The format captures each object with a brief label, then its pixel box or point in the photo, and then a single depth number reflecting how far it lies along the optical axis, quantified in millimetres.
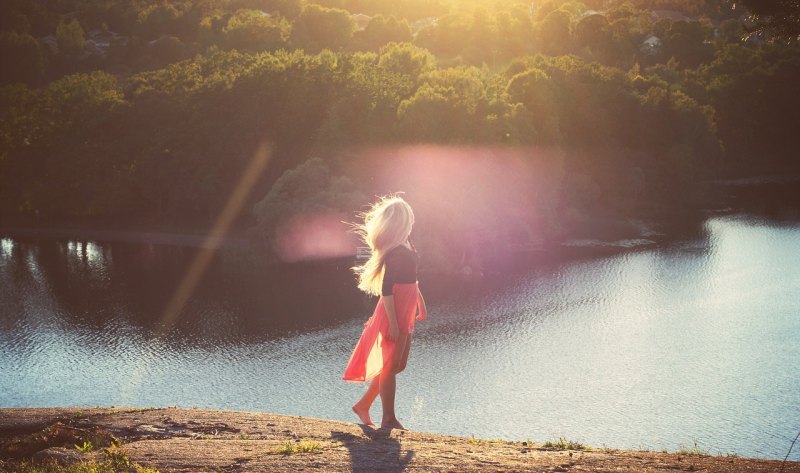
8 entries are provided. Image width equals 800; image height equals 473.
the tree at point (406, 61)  88938
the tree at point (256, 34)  132375
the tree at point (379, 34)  143750
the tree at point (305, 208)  62562
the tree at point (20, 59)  128750
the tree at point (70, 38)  146250
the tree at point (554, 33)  158250
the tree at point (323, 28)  141250
